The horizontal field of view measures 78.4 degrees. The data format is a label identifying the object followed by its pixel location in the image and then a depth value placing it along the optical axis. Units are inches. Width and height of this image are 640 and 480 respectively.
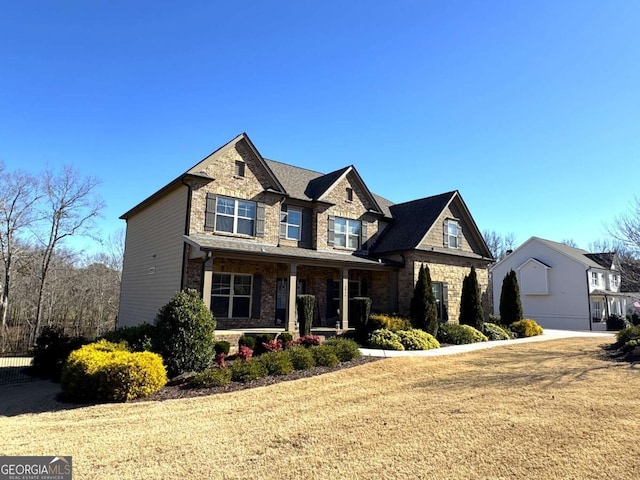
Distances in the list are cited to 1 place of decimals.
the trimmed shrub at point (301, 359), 438.3
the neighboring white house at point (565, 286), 1230.9
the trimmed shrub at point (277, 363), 417.7
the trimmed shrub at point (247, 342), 529.0
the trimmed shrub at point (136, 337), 435.8
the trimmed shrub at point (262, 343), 527.3
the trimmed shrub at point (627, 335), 623.8
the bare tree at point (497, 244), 2367.1
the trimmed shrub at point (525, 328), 811.4
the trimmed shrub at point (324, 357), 454.3
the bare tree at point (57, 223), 1085.0
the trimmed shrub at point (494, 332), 745.0
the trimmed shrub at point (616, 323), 1156.1
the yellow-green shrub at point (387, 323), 630.3
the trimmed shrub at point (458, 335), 669.9
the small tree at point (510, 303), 873.5
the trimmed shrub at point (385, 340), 572.9
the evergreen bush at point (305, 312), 589.6
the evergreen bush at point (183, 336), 422.6
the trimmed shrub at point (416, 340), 585.0
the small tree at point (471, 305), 763.4
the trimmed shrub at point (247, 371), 394.6
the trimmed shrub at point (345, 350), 479.8
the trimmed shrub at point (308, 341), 551.8
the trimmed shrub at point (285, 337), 551.7
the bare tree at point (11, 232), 1067.3
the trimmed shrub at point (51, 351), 528.1
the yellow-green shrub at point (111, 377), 339.3
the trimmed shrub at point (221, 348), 507.2
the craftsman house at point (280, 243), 624.7
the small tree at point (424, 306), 678.5
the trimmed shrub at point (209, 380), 375.9
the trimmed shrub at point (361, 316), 623.8
